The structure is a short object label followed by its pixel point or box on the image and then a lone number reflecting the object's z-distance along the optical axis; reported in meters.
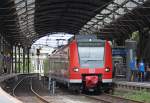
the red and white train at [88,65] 30.67
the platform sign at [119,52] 48.97
